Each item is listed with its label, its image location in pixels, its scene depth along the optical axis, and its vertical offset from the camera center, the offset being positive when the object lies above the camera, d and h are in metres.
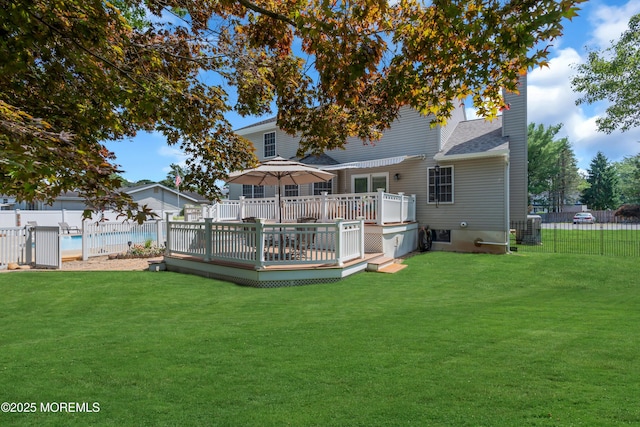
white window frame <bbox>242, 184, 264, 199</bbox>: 19.05 +1.28
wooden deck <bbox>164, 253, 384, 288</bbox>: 8.12 -1.47
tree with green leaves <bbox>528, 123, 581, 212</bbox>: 35.19 +6.20
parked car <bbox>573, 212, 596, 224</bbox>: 41.36 -0.61
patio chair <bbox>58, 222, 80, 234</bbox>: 16.62 -0.74
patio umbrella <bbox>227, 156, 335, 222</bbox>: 10.57 +1.39
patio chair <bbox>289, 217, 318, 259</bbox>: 8.42 -0.69
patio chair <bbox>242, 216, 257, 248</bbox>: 8.34 -0.54
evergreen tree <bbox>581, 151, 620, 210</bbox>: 60.25 +4.86
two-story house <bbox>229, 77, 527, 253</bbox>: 12.99 +1.77
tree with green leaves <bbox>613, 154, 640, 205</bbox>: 53.55 +5.72
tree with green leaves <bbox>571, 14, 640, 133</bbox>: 16.47 +6.88
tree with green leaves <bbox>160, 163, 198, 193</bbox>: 61.09 +7.56
